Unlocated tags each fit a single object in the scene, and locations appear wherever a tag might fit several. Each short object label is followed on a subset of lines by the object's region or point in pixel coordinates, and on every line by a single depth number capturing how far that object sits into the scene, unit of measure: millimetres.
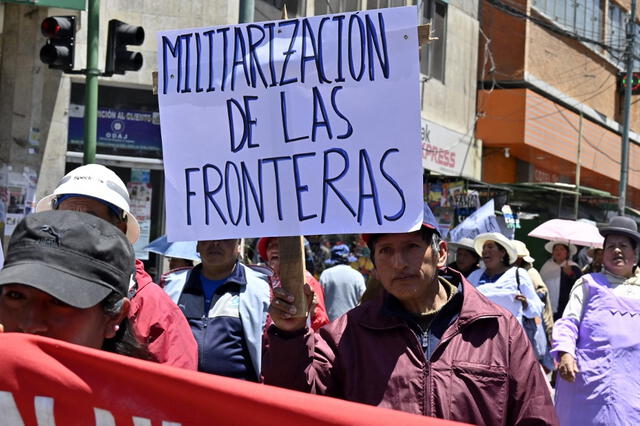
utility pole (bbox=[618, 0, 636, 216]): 26388
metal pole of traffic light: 10094
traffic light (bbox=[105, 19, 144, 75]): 10258
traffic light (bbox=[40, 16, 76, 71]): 10031
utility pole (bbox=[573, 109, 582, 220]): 22938
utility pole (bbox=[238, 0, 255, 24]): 9203
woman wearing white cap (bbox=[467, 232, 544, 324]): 8828
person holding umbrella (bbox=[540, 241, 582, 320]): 13547
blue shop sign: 14352
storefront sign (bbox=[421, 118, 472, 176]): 20719
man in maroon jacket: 3150
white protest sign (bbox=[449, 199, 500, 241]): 10602
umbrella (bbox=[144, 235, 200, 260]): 7280
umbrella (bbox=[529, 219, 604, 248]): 13055
